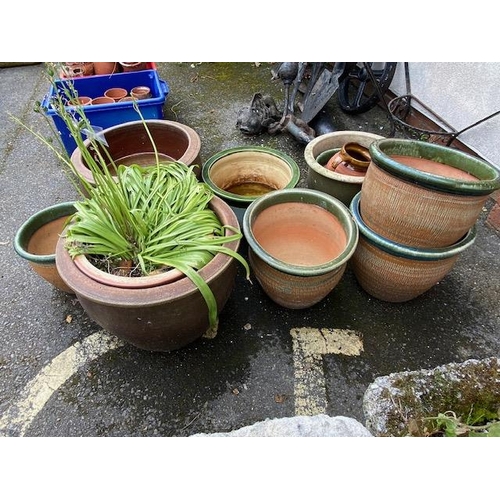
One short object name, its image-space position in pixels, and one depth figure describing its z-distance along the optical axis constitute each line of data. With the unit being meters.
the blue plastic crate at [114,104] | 3.22
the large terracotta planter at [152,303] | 1.58
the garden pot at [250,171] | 2.63
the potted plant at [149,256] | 1.61
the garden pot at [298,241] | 1.97
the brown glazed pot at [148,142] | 2.51
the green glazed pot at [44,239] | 2.11
